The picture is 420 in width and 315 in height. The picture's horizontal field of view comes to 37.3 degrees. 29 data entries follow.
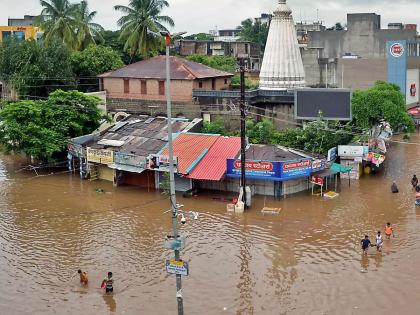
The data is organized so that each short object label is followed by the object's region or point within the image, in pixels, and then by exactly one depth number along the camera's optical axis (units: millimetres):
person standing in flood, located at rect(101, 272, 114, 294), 19547
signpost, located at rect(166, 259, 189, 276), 15727
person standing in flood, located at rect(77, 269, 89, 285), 20188
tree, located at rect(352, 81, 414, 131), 38781
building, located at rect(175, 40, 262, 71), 80062
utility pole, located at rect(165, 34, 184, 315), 15852
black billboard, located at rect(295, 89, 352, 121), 36062
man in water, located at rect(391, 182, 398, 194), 31500
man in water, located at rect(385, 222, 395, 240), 24188
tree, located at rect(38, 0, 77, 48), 54375
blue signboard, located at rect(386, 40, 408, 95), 54125
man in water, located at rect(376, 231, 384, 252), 22672
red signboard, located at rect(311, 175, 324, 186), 30623
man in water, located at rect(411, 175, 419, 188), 31905
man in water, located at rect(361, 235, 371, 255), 22484
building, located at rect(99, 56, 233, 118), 42688
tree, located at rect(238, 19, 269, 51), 94750
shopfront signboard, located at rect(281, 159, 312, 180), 30000
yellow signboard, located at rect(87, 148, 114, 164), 34031
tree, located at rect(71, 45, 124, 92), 50719
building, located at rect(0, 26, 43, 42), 82500
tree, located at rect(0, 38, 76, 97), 44938
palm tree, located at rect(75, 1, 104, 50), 55812
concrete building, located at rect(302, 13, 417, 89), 56125
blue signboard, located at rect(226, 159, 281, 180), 29984
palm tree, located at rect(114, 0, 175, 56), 52750
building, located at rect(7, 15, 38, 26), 98094
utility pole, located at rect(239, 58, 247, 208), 27380
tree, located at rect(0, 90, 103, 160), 36438
